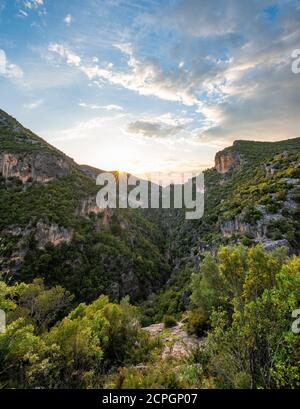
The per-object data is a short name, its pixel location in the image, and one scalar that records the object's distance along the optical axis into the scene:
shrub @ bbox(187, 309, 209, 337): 17.31
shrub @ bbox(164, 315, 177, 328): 23.36
